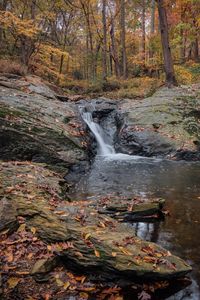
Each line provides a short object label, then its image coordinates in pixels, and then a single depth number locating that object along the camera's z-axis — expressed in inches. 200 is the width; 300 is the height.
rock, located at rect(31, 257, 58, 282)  139.4
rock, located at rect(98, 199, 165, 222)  220.1
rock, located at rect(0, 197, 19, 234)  160.6
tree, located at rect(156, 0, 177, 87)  567.2
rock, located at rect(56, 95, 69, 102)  569.5
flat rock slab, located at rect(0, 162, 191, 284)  145.5
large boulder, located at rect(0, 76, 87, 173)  357.1
